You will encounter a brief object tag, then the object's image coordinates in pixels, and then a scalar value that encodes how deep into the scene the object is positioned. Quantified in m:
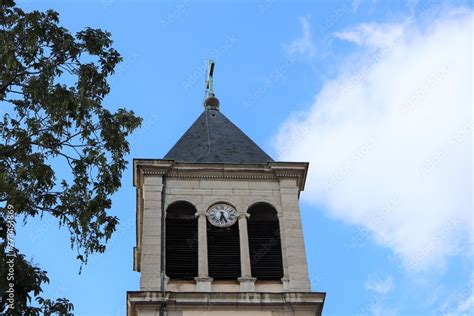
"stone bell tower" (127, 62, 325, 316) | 23.92
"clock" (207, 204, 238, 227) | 26.72
